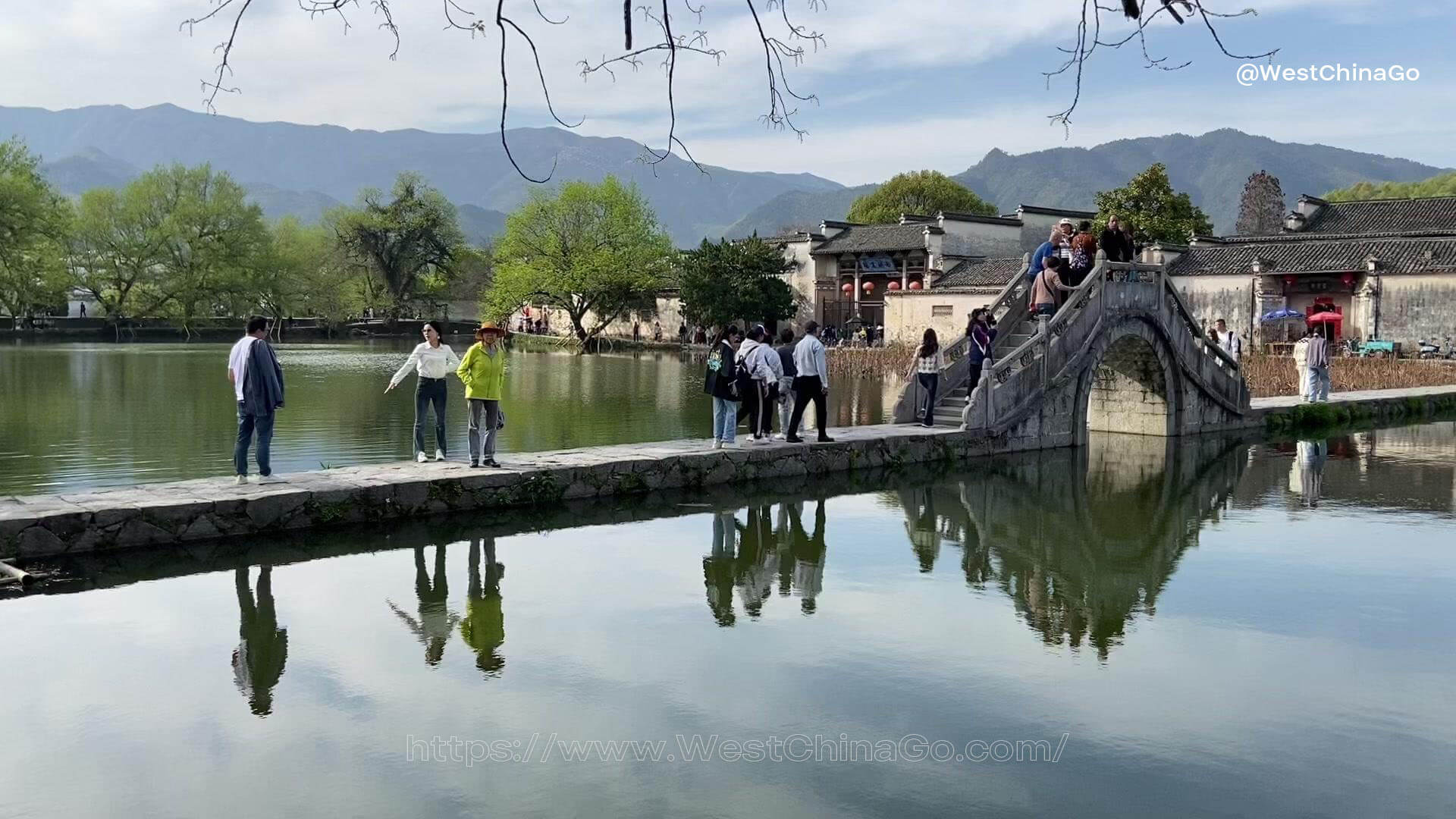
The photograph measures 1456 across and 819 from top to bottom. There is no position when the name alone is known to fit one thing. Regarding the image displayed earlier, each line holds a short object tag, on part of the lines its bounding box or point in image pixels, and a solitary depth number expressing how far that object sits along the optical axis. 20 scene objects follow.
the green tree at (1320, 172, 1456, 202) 81.69
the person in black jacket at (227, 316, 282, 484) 12.07
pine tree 75.00
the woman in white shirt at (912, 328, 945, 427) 18.73
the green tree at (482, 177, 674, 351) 58.19
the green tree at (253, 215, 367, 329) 69.88
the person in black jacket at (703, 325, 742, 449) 15.25
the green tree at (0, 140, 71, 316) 50.38
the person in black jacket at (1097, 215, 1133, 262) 19.73
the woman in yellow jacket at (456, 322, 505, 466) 13.70
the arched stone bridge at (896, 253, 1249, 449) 19.00
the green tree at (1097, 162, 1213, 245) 51.62
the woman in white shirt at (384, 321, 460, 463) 13.78
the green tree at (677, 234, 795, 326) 53.66
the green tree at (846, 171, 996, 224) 73.50
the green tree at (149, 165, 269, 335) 63.09
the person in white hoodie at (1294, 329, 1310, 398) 26.62
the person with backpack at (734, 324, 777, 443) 16.33
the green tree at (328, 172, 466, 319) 74.19
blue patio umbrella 41.56
